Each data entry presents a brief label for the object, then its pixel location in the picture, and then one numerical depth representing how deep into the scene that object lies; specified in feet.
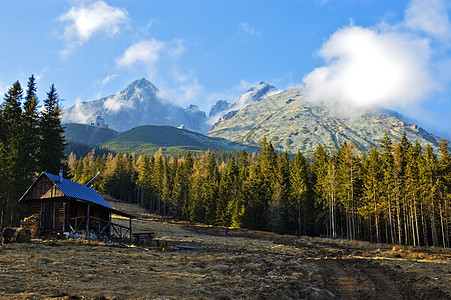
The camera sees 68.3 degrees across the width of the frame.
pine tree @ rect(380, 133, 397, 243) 183.93
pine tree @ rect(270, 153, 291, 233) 217.56
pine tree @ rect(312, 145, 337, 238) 213.44
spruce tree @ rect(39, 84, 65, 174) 148.46
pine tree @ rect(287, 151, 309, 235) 227.61
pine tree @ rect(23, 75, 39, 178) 140.56
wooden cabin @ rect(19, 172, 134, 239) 108.88
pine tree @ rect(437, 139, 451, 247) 169.17
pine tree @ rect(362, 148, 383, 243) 188.98
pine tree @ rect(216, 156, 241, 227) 249.34
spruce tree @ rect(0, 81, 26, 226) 129.49
